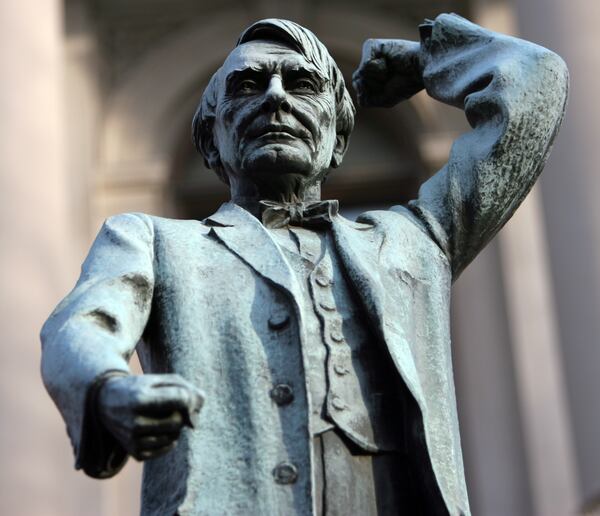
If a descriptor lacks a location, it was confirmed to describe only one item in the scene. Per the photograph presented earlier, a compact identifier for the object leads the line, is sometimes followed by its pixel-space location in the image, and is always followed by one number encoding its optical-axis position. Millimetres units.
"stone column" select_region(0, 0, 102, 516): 10727
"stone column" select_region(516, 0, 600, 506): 10344
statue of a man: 2846
